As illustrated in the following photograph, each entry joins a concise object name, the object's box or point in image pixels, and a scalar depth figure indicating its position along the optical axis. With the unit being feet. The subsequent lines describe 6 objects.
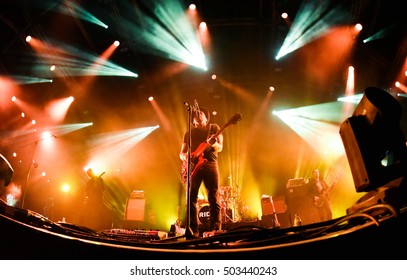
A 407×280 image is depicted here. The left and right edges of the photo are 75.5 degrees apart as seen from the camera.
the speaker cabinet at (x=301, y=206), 20.88
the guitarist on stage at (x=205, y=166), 10.61
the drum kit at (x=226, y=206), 20.17
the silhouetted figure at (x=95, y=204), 23.48
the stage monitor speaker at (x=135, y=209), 25.75
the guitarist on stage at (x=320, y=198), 20.94
